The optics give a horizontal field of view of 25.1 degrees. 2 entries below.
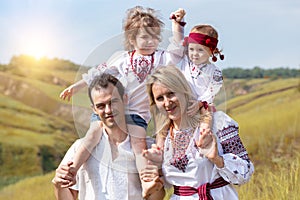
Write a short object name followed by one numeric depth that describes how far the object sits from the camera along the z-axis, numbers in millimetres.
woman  3477
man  3668
